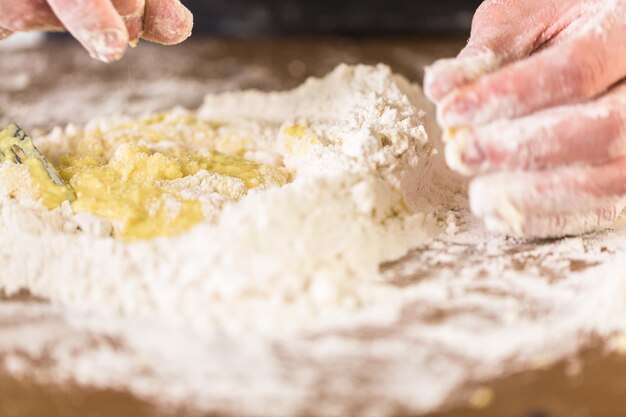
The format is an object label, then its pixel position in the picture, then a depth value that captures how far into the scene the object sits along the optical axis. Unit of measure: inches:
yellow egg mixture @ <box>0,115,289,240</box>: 26.6
